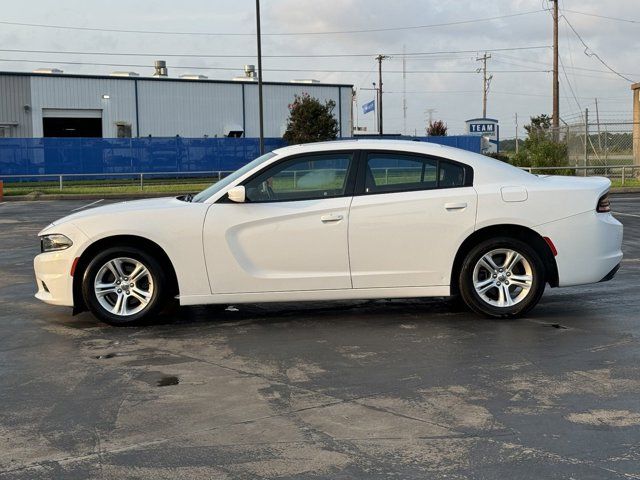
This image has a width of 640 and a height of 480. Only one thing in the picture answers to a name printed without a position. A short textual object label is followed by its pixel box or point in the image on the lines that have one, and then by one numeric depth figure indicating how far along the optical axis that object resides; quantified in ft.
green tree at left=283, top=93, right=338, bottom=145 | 163.22
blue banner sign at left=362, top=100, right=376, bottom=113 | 254.74
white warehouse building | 171.83
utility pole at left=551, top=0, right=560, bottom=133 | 135.23
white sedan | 24.07
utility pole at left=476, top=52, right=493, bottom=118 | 276.62
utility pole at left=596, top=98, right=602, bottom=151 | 101.35
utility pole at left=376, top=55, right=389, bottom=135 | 235.73
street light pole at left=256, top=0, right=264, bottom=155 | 107.55
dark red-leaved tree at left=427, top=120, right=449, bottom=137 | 259.19
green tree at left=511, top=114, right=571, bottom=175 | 107.14
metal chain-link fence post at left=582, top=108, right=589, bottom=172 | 100.68
